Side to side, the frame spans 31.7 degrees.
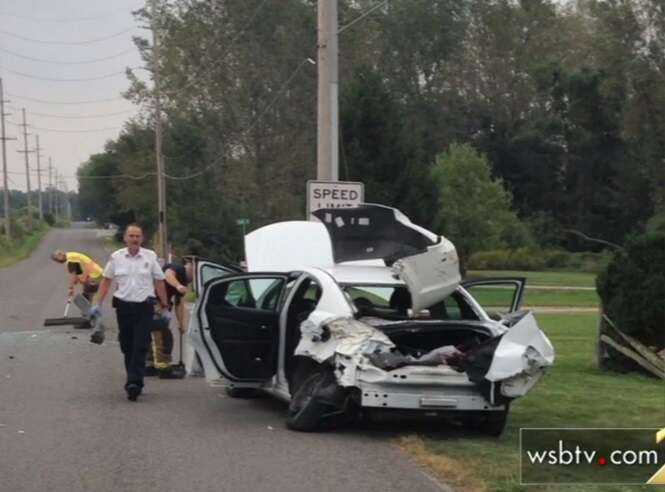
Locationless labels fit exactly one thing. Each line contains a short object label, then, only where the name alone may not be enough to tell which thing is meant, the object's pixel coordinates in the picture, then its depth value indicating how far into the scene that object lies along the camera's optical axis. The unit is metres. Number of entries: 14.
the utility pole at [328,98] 18.88
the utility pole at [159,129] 48.53
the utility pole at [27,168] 100.44
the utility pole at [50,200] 173.40
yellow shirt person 20.62
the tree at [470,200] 57.53
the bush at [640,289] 15.22
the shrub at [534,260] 64.44
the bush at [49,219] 138.74
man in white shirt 12.09
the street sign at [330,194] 17.38
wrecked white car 9.66
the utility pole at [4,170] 79.19
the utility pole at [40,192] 121.74
